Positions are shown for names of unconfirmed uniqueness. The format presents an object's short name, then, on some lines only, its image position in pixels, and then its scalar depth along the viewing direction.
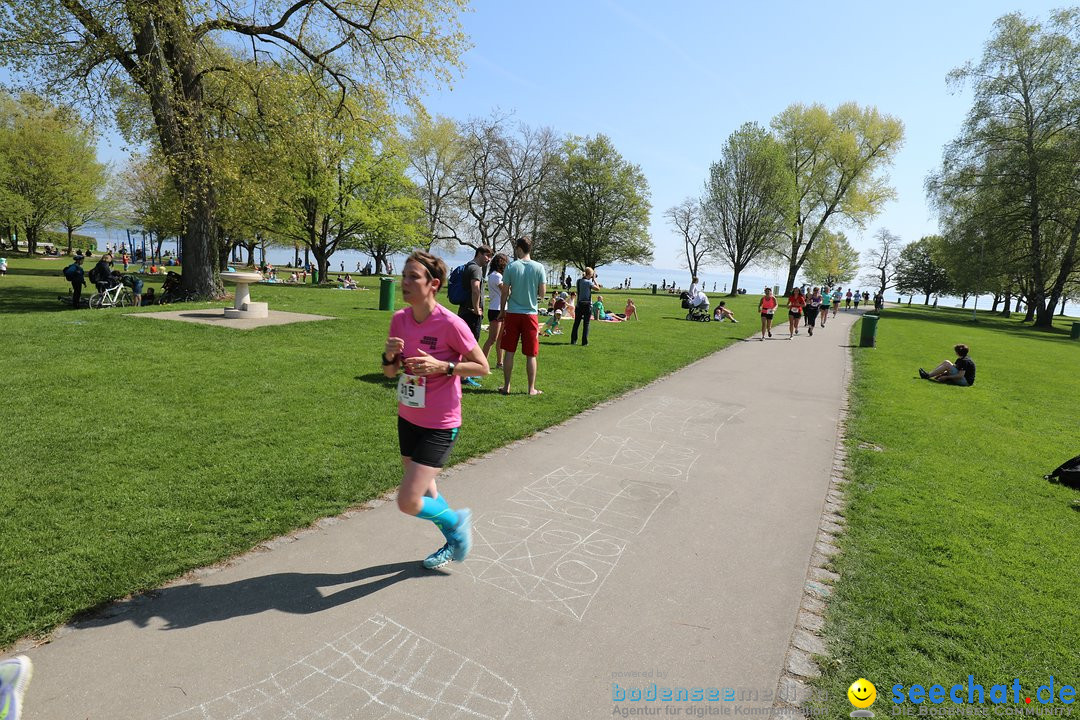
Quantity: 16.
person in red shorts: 7.61
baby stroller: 25.36
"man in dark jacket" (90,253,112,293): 15.07
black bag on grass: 5.95
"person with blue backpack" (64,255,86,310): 14.97
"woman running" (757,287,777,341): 17.96
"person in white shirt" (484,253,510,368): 8.71
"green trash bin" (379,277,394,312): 18.59
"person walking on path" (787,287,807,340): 19.72
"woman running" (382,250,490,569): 3.26
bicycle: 14.74
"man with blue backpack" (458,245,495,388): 7.76
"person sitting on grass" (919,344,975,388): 12.08
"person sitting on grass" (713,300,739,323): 25.44
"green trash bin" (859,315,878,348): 18.34
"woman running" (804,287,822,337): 22.19
